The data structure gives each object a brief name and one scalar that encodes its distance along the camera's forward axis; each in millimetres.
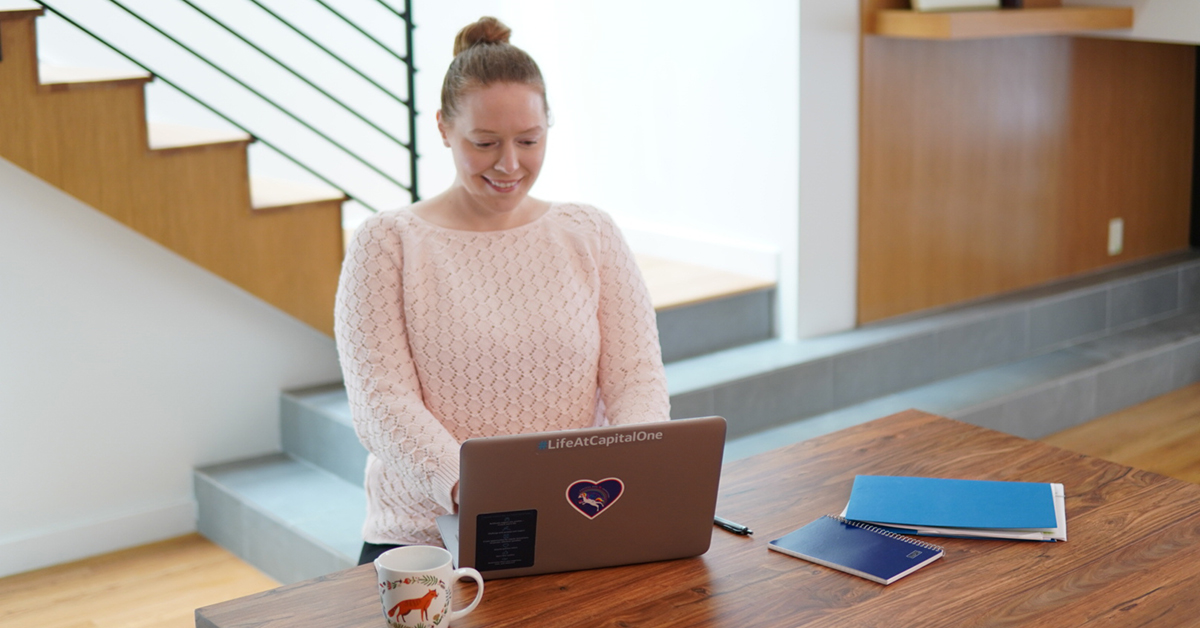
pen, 1554
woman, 1764
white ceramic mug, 1225
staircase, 2699
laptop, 1354
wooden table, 1314
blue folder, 1545
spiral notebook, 1428
